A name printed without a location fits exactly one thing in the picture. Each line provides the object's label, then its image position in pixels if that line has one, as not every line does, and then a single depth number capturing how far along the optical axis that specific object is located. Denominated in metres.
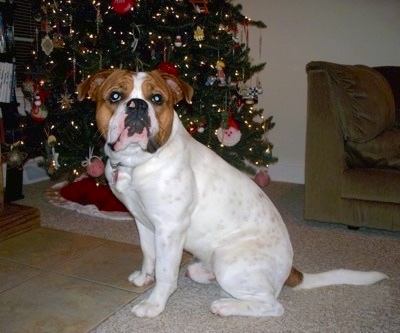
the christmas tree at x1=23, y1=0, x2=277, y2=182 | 3.41
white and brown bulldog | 1.91
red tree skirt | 3.58
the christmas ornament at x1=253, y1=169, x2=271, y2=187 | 4.24
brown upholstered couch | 3.16
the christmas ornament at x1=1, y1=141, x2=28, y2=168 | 3.53
